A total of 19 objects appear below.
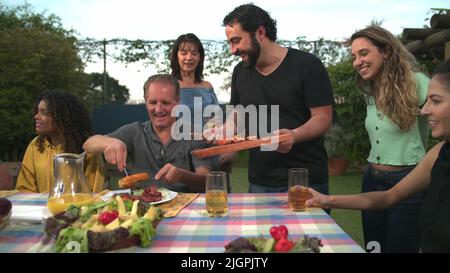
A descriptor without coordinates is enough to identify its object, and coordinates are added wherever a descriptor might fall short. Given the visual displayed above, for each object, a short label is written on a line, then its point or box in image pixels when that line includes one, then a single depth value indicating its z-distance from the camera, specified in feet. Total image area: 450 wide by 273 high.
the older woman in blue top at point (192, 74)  13.76
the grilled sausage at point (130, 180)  7.98
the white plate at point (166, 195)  7.82
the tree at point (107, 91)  33.50
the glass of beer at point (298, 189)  7.40
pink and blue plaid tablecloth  5.66
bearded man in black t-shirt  9.77
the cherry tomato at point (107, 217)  5.70
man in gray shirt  9.76
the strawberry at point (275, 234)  4.97
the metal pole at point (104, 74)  33.58
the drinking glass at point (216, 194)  7.20
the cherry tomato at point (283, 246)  4.79
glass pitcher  6.90
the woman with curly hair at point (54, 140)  10.91
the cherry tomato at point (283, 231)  5.00
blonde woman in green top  9.09
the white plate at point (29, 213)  6.68
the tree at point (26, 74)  25.98
